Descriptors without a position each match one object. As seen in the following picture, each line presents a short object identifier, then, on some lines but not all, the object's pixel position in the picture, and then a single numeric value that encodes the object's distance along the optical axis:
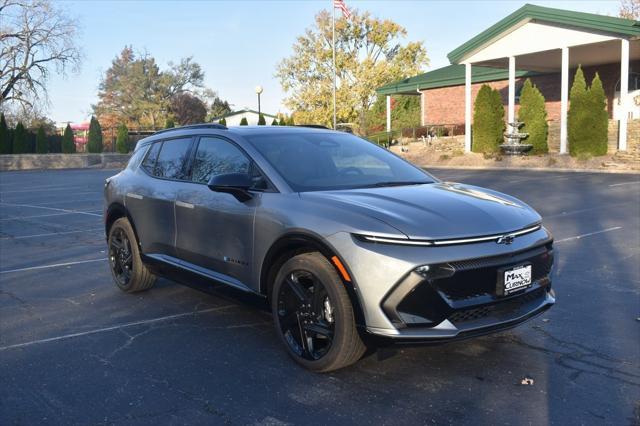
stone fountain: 27.17
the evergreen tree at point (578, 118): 24.69
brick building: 25.36
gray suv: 3.71
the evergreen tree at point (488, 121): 28.77
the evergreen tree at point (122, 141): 46.69
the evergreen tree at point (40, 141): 45.12
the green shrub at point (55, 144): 46.37
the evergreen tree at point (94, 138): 46.59
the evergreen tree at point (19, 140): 44.25
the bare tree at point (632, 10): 50.91
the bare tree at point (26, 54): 51.16
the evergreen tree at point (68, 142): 45.62
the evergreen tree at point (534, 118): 27.17
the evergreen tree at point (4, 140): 43.66
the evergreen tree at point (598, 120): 24.50
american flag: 33.75
